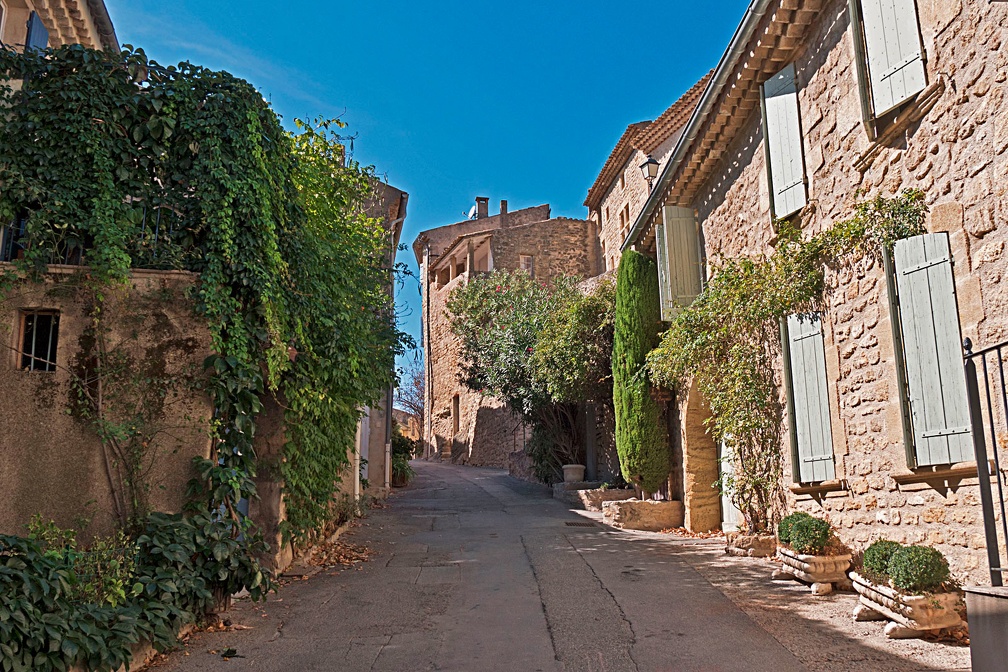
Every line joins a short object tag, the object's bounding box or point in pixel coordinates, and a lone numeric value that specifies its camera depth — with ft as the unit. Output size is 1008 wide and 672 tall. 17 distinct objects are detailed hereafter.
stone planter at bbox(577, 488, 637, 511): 43.52
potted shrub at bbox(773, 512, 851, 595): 21.57
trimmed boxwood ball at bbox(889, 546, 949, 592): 16.61
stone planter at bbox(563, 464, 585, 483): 52.95
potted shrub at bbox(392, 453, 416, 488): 63.57
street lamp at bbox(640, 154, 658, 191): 49.96
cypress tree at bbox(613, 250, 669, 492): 38.50
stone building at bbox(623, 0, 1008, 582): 17.12
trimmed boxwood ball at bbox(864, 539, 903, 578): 17.72
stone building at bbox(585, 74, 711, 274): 67.05
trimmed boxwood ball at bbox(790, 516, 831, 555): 21.86
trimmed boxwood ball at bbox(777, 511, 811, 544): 22.95
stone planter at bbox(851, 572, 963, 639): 16.42
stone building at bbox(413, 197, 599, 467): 87.76
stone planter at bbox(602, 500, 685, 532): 37.32
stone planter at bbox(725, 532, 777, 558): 27.37
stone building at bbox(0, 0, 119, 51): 25.63
